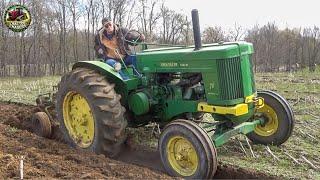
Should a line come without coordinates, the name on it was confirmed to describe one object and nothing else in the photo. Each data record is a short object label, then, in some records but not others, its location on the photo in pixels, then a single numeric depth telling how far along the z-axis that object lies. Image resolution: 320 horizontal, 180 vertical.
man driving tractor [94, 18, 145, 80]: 6.77
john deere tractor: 5.20
